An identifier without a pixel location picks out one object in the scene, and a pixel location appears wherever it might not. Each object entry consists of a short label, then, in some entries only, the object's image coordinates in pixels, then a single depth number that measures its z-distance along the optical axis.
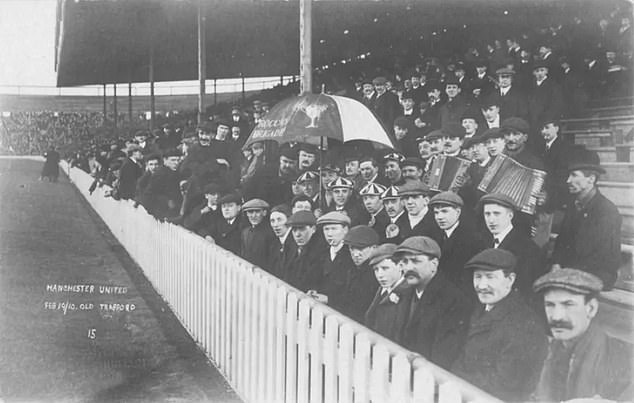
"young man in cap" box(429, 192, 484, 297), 4.21
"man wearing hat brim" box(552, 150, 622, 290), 4.26
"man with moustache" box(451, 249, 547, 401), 2.93
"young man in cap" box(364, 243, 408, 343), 3.60
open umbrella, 5.79
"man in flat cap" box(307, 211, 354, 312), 4.47
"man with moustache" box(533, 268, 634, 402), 2.61
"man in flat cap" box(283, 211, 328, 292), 4.88
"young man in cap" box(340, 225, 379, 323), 4.22
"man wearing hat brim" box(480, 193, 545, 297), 4.00
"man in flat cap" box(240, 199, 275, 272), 5.87
